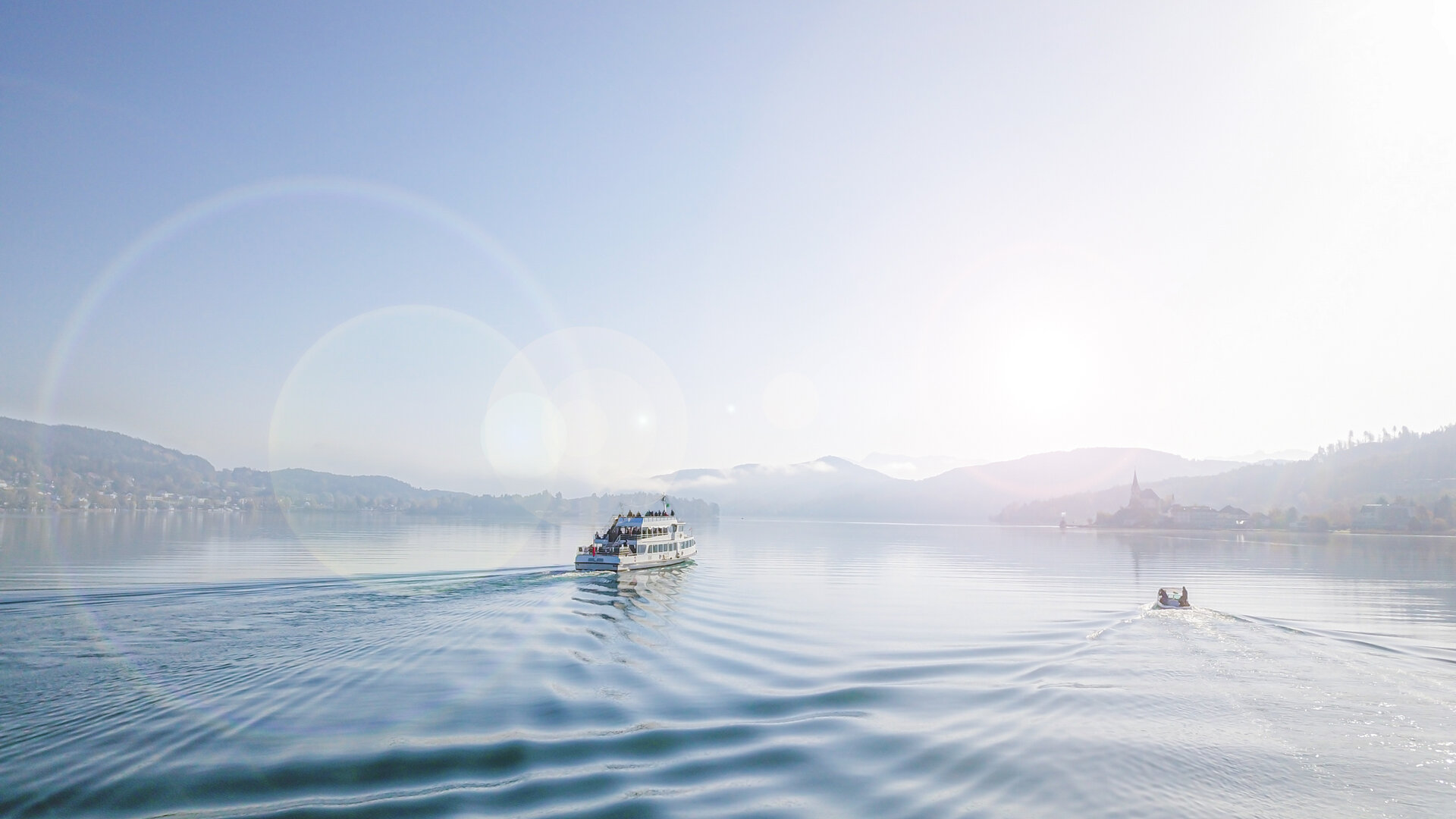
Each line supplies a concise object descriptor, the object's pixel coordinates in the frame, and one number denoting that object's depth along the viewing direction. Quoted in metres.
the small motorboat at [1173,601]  46.53
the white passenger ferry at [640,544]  61.66
